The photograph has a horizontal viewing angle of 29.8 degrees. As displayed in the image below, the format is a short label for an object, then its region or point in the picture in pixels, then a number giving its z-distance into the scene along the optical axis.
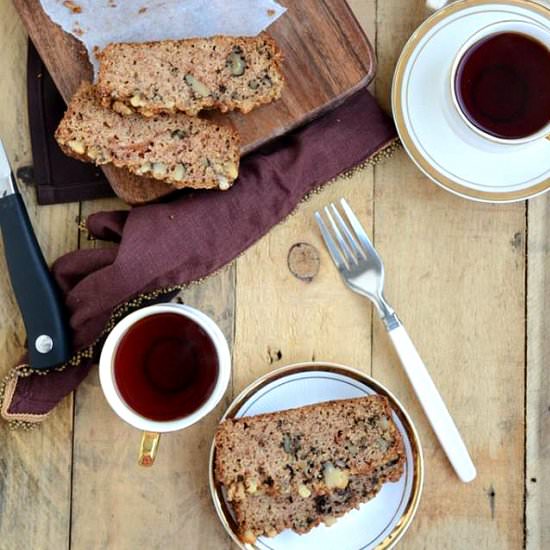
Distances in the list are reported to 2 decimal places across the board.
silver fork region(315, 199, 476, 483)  0.65
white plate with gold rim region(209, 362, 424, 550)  0.64
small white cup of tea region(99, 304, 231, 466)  0.62
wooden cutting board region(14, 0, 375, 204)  0.65
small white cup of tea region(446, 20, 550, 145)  0.61
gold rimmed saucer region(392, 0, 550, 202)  0.64
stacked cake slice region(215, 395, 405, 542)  0.62
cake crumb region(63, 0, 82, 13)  0.65
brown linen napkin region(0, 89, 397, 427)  0.64
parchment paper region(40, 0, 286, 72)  0.65
